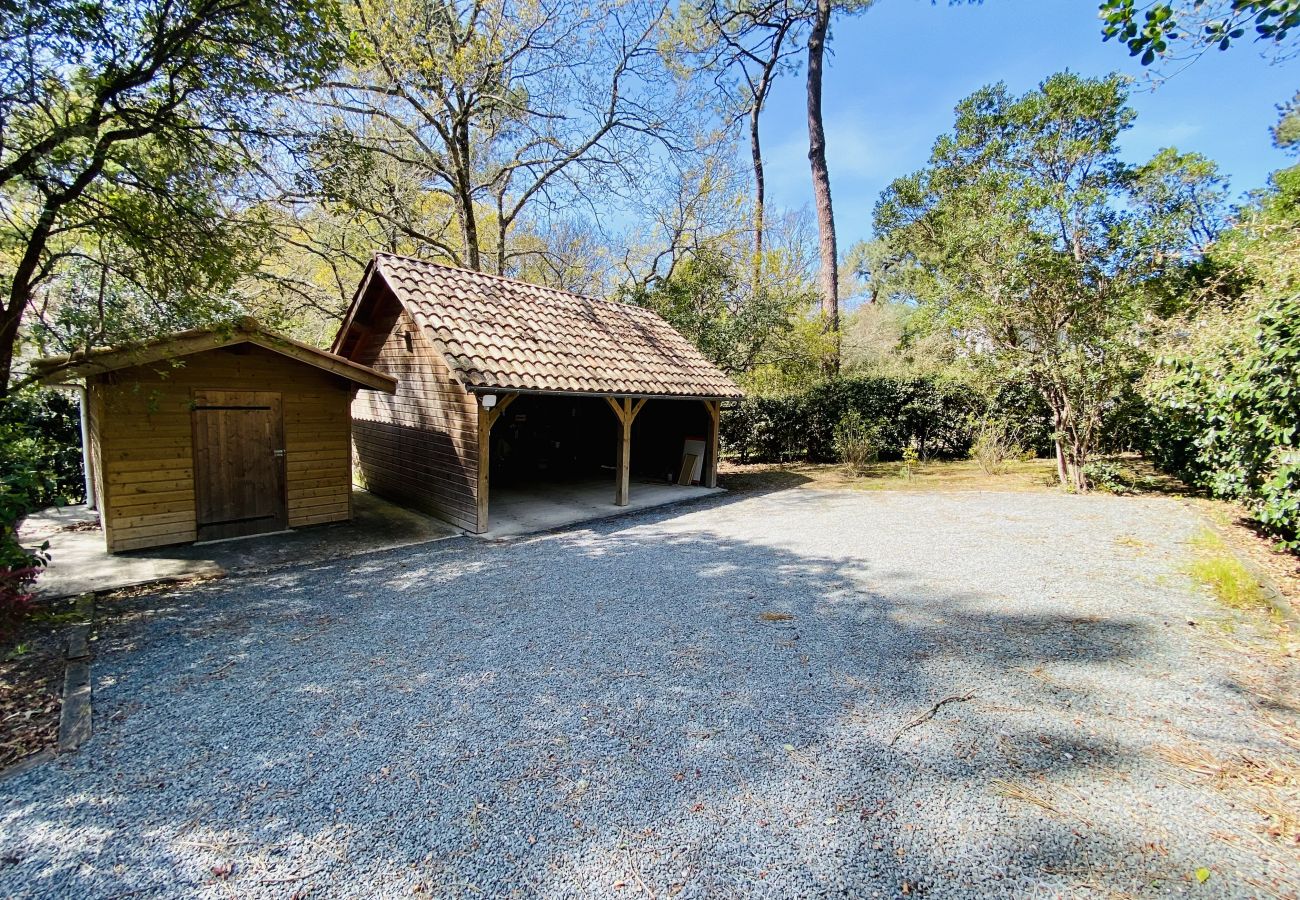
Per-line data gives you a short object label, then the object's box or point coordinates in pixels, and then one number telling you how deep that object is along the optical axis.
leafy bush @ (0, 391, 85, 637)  3.65
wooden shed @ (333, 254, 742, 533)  7.48
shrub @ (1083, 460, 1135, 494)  9.85
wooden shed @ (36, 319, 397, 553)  5.98
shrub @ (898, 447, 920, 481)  12.29
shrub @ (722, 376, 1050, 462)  14.95
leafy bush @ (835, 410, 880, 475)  13.11
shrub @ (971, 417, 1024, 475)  12.26
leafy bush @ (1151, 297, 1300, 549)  5.28
